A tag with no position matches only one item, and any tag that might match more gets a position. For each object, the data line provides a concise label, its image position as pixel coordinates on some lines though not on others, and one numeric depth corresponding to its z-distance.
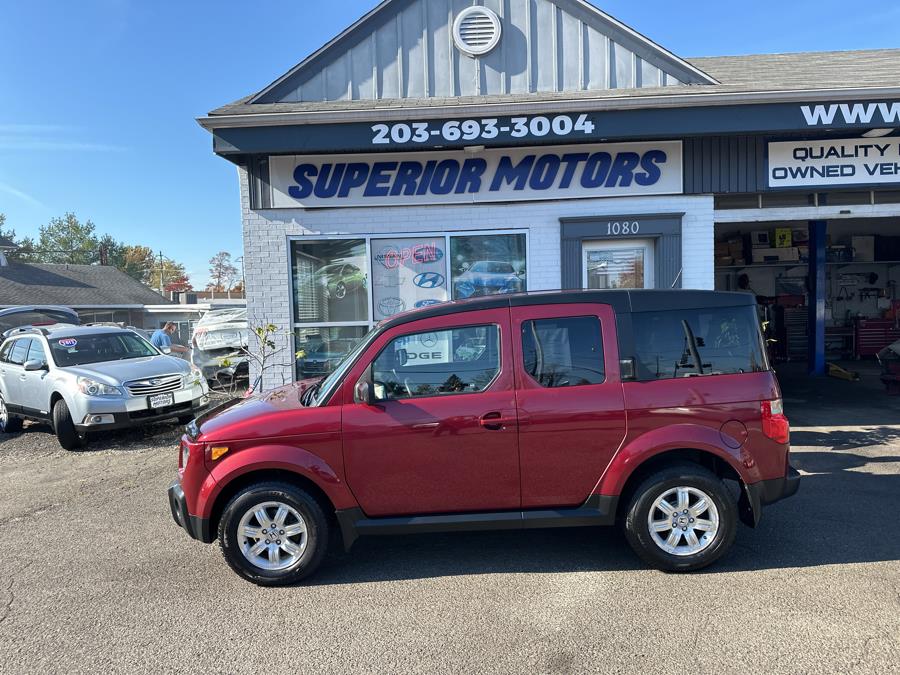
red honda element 3.81
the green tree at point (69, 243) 65.44
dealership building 8.20
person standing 12.43
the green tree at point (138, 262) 72.56
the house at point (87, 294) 32.22
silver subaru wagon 7.88
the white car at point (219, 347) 12.58
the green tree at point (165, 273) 79.26
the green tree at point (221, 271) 90.69
